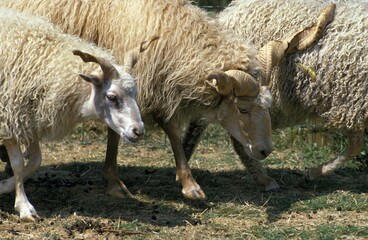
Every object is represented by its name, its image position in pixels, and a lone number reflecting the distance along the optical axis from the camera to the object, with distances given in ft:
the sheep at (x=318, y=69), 42.81
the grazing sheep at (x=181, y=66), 40.13
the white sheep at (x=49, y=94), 35.37
